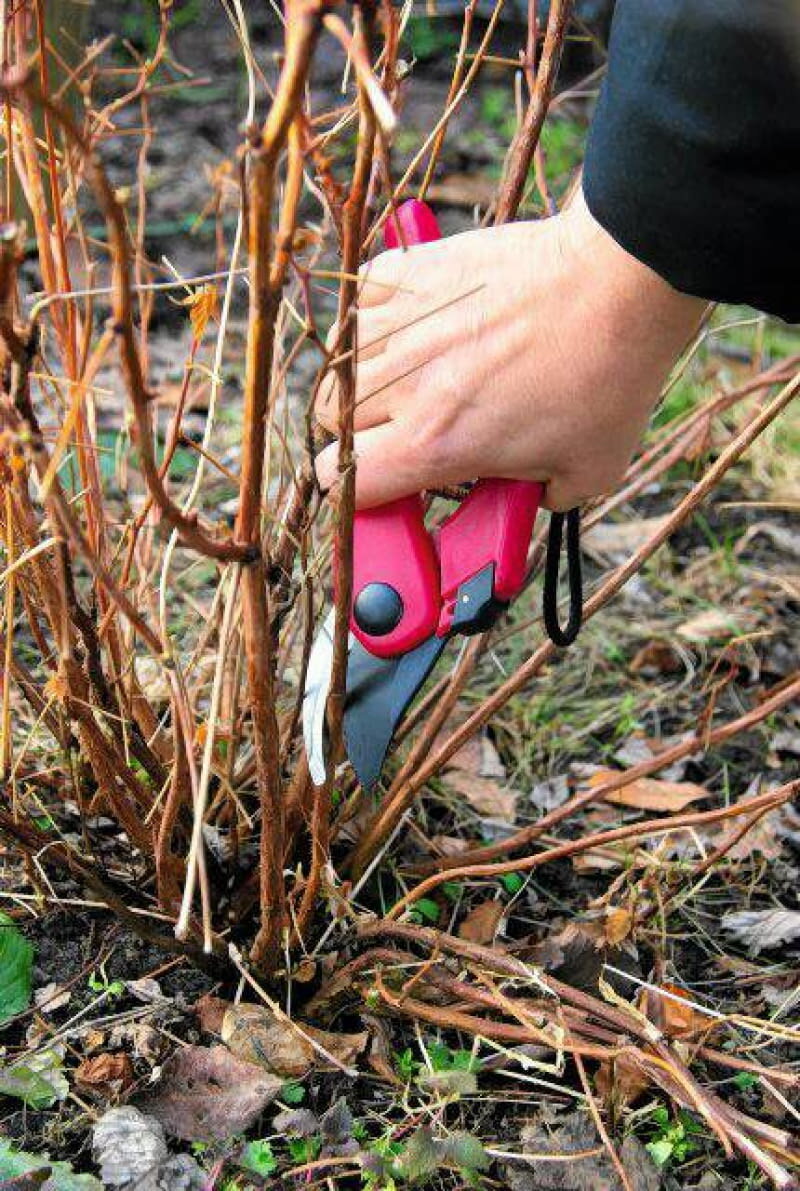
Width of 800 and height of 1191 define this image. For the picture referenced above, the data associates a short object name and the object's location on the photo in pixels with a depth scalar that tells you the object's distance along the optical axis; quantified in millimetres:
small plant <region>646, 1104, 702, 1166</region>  948
